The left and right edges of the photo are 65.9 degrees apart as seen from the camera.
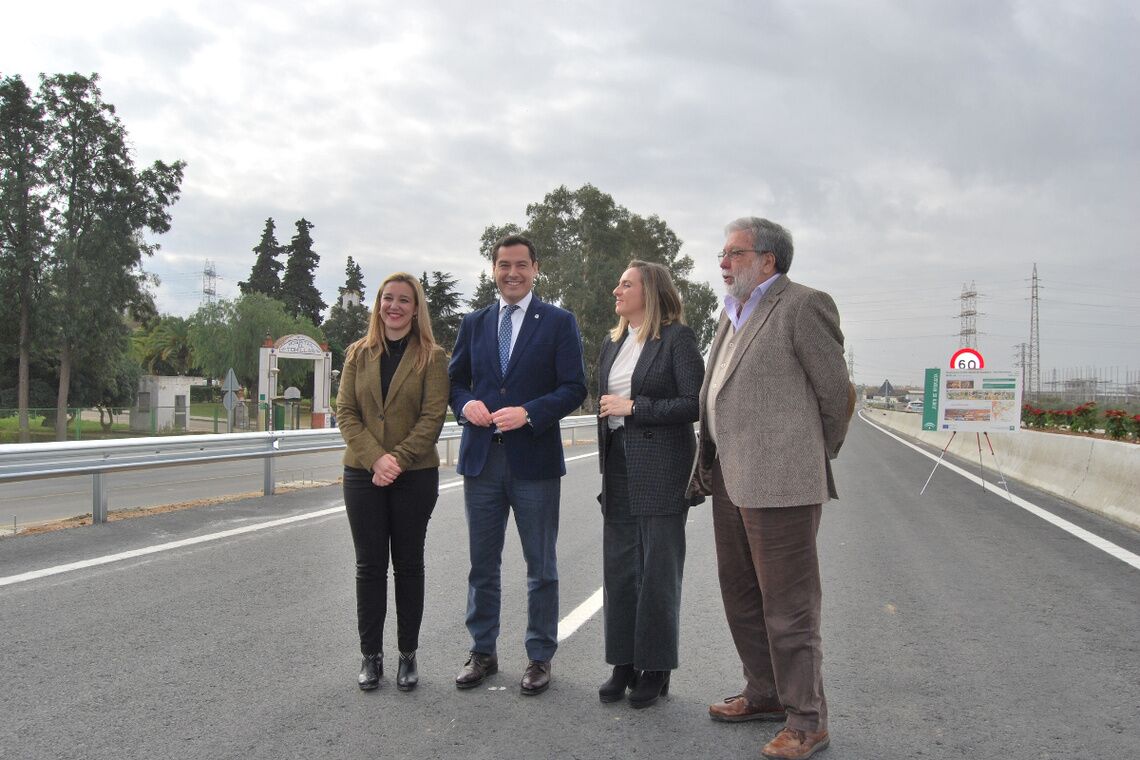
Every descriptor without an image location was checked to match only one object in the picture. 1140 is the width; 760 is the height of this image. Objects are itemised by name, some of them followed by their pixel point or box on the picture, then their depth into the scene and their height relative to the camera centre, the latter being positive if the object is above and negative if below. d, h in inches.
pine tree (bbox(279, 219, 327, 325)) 3307.1 +421.1
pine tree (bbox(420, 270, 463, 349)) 2878.9 +297.6
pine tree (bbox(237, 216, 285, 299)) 3334.2 +464.5
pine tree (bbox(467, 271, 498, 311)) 2763.3 +318.9
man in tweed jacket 130.7 -7.2
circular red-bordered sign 972.2 +46.7
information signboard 542.3 -0.3
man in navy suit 159.9 -9.6
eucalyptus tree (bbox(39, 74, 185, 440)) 1584.6 +307.9
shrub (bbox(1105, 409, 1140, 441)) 682.2 -16.5
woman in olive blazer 159.5 -11.3
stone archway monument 1284.4 +37.6
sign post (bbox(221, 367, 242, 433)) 1355.8 -7.9
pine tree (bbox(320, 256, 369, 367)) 3427.9 +287.6
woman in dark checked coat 148.0 -13.9
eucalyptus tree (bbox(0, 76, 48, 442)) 1541.6 +307.3
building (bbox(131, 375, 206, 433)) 1406.3 -33.3
